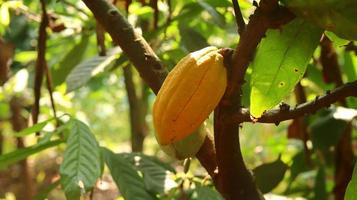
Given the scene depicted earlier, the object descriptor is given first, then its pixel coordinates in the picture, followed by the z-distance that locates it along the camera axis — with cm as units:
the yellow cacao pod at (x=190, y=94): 127
